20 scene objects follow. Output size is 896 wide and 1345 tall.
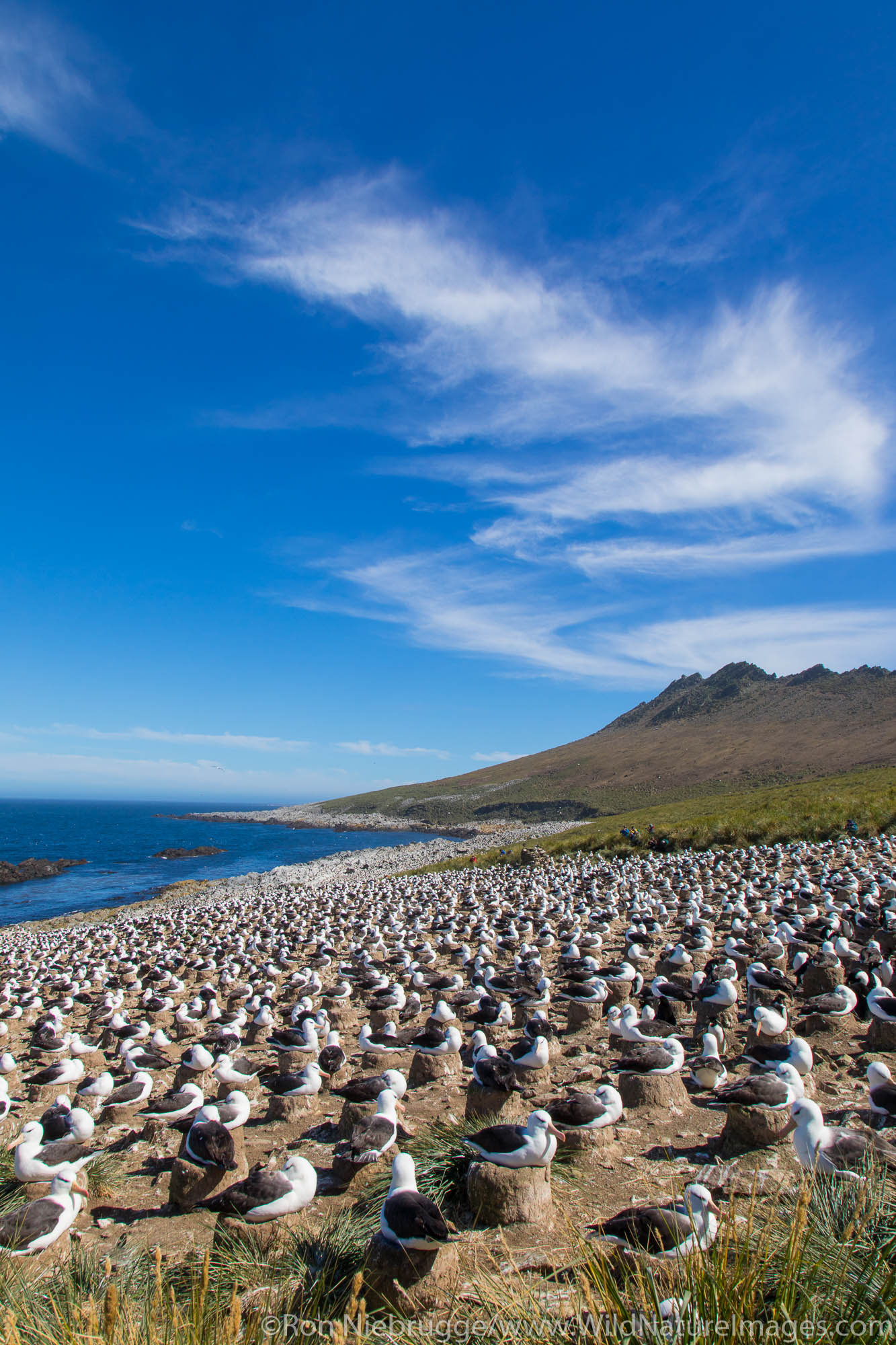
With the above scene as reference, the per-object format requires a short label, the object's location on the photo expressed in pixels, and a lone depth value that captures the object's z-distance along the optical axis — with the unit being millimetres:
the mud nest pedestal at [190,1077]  10195
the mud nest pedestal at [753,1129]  6039
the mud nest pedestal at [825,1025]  8953
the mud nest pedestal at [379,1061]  9898
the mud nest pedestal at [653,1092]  7297
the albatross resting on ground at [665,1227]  4273
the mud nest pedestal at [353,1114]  7465
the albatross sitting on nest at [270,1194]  5695
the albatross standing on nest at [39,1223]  5493
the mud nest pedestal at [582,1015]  10766
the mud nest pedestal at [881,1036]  8383
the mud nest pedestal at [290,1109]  8672
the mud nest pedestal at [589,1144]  6230
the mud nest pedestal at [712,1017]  9617
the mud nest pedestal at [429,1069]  9188
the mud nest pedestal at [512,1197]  5277
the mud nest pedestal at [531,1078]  8188
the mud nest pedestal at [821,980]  10312
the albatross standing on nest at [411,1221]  4543
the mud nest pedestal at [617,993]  11391
